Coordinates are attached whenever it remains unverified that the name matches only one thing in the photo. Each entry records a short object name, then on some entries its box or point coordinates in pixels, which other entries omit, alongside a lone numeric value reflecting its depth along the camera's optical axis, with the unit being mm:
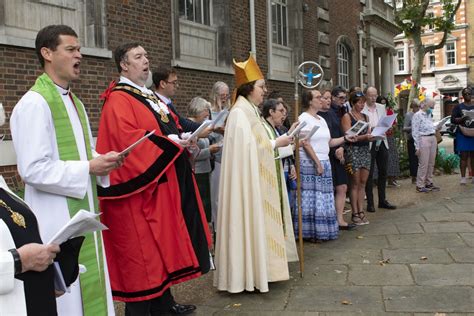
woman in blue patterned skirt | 6641
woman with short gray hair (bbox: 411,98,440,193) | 10516
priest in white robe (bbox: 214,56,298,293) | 4738
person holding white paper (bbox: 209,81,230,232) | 6348
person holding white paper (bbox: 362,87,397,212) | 8203
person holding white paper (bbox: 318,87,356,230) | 7266
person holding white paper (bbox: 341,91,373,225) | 7496
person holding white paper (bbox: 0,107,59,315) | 1994
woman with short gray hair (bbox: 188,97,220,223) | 5805
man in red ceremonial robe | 3594
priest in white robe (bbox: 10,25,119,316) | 2793
